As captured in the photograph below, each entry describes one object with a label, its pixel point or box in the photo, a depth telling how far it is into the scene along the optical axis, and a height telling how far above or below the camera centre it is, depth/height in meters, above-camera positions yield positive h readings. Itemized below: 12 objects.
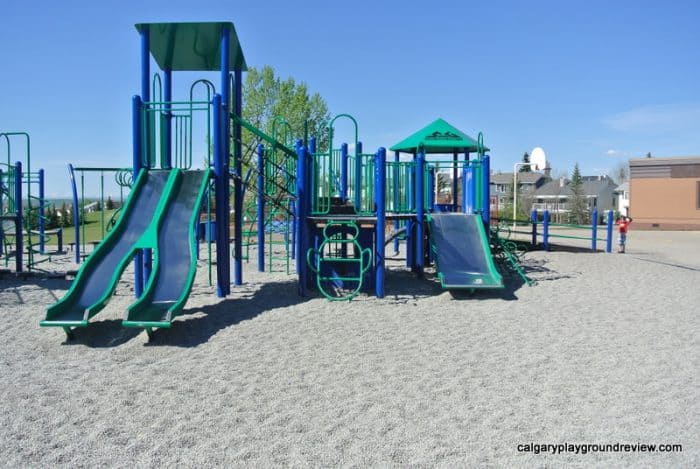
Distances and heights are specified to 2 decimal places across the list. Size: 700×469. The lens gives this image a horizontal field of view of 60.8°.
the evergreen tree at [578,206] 51.83 +1.34
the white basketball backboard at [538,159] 23.88 +2.44
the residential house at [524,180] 82.82 +5.90
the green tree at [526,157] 91.82 +9.79
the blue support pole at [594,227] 16.20 -0.20
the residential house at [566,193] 81.00 +3.68
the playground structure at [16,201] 11.27 +0.38
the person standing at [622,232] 16.41 -0.34
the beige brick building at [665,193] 33.84 +1.56
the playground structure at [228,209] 7.00 +0.17
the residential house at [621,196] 71.56 +3.03
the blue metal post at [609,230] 16.33 -0.30
